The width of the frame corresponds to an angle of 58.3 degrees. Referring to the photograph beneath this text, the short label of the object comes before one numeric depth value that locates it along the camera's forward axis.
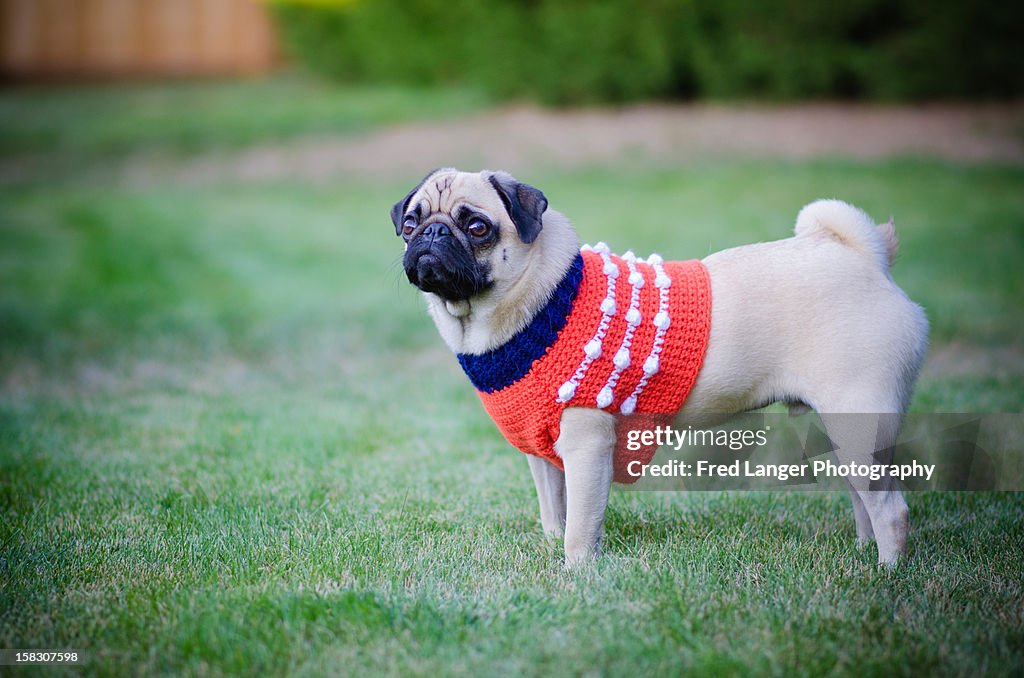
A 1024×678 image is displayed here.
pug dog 3.78
